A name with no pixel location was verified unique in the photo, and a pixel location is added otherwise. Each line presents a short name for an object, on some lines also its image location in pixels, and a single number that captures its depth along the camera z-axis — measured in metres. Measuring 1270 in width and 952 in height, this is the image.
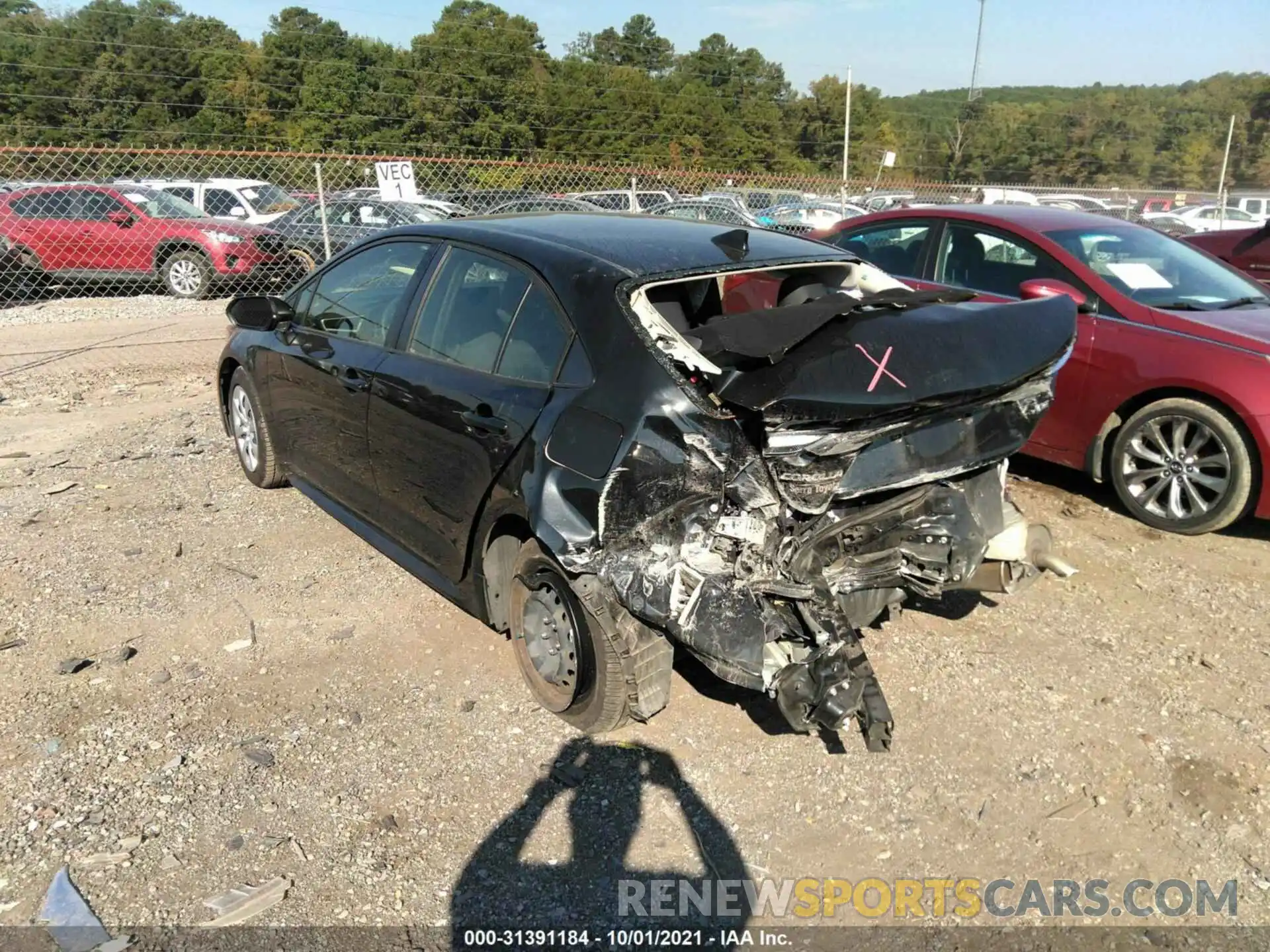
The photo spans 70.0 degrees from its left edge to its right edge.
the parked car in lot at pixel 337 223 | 13.48
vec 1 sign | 10.89
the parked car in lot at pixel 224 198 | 15.27
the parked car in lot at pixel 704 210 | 17.06
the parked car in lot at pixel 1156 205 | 25.03
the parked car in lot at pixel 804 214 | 18.55
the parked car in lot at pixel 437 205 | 15.98
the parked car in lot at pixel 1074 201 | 22.08
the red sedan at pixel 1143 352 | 4.75
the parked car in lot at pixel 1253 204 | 27.14
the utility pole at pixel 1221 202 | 18.36
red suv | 13.09
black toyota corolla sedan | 2.81
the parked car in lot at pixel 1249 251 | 8.70
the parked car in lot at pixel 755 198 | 19.19
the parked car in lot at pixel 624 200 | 17.62
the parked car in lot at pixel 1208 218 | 22.19
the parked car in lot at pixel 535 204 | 15.46
